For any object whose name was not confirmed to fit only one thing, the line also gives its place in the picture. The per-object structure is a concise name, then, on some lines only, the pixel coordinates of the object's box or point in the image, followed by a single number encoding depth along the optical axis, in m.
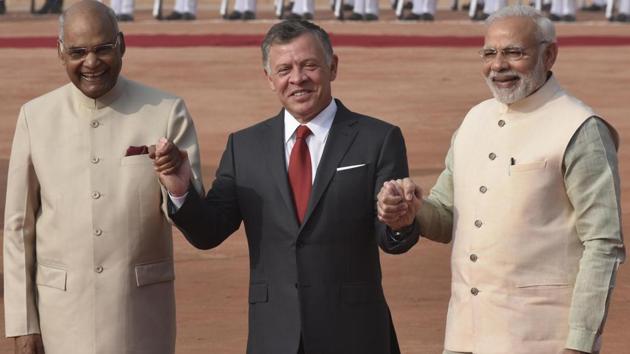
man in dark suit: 9.78
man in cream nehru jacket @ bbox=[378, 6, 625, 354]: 9.34
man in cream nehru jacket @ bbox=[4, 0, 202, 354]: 10.20
